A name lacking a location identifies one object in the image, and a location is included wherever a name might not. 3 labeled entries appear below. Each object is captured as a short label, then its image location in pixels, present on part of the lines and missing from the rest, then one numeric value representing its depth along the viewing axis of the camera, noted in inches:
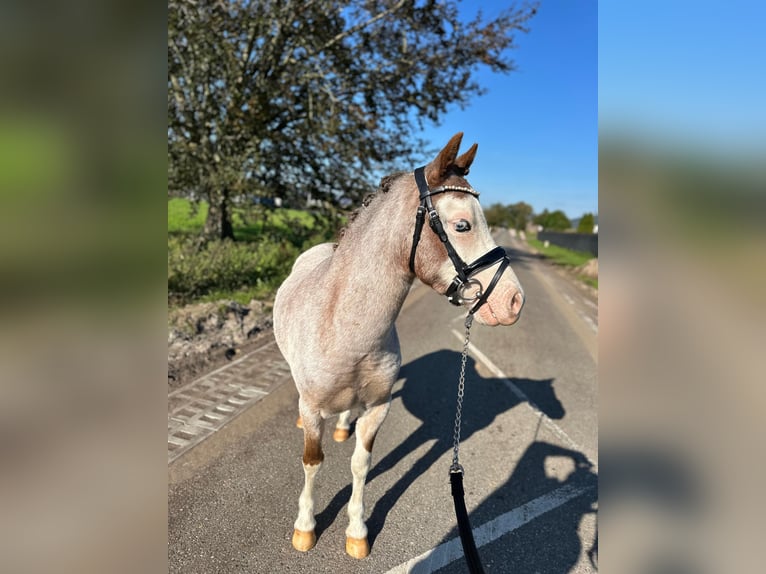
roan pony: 82.2
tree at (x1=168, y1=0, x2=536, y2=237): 377.4
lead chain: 83.3
